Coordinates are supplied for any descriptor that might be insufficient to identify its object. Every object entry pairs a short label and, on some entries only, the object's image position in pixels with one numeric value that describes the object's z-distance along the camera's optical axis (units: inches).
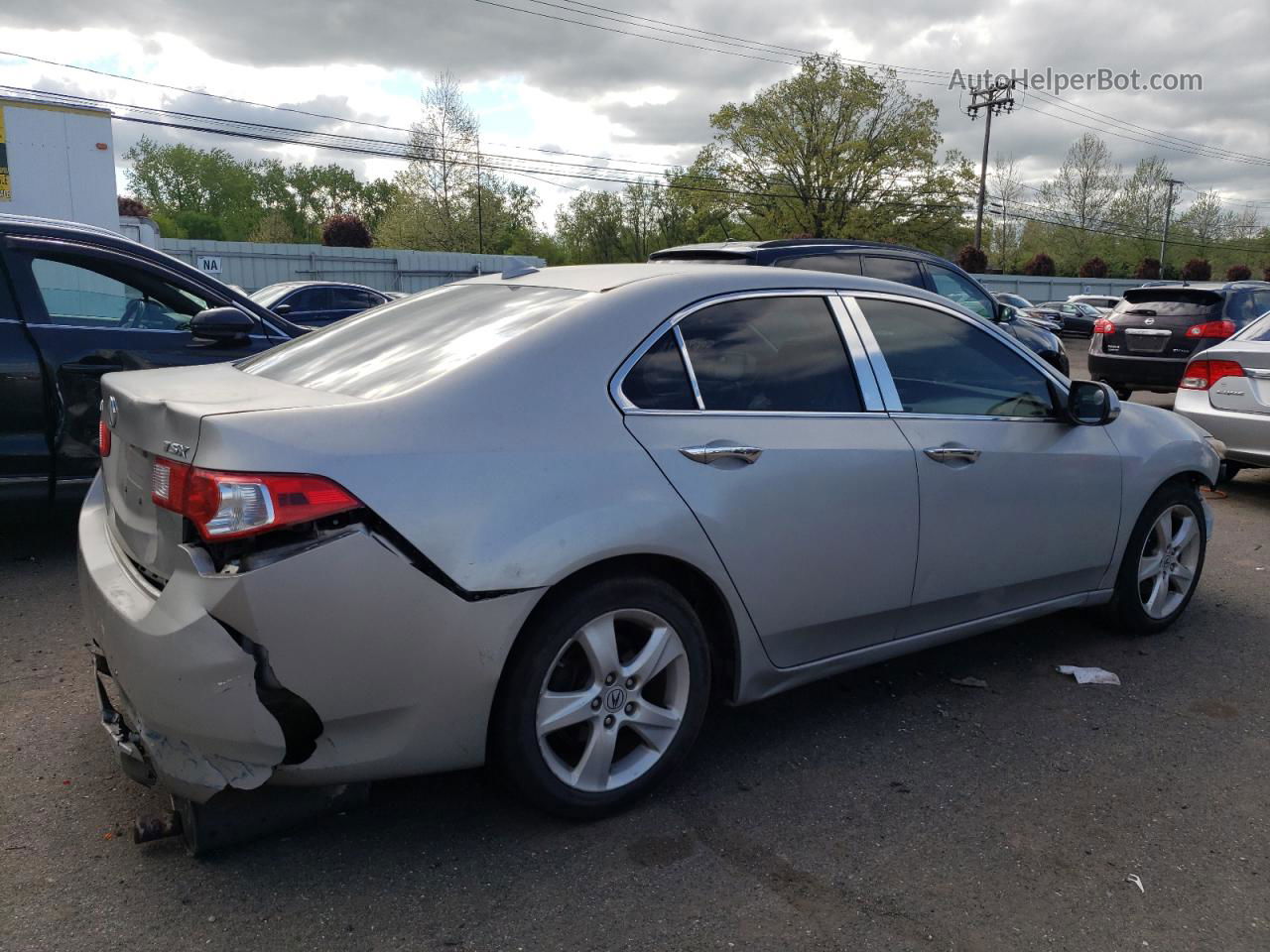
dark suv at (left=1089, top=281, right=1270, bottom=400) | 499.2
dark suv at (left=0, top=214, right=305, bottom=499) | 199.9
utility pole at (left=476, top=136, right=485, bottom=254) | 1731.5
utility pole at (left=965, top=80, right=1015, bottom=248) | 2083.3
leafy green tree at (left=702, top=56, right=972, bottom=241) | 2177.7
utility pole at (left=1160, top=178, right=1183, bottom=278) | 2994.6
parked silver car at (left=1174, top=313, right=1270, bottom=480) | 282.2
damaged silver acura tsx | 94.8
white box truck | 971.3
